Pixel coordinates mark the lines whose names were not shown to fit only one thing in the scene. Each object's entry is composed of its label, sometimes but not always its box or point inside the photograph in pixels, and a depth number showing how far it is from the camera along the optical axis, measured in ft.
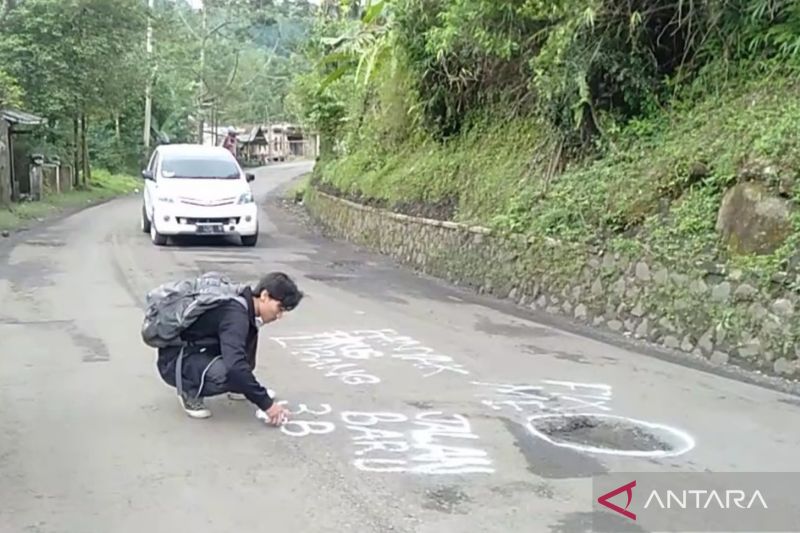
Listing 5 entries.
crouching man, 17.78
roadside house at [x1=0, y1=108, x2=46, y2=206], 78.12
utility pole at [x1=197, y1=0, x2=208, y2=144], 194.18
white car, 53.98
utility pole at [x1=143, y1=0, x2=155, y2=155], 121.86
